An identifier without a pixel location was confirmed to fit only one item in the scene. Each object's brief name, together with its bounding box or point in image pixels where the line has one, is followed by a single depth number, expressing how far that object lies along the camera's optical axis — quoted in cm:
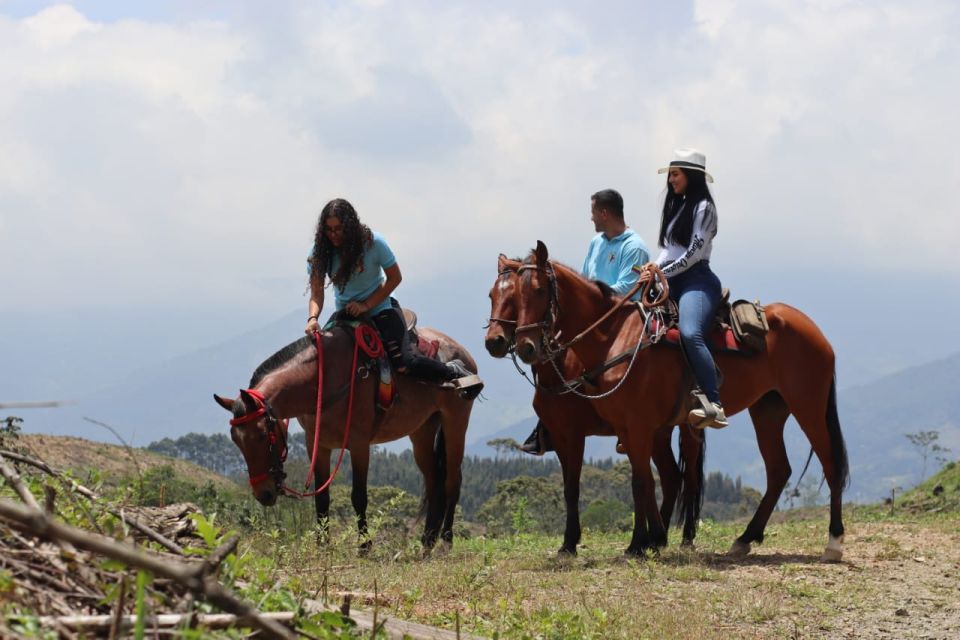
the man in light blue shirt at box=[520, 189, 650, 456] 1106
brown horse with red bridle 947
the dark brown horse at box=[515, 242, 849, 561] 987
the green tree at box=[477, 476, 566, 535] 2761
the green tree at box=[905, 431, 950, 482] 4686
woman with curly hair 1029
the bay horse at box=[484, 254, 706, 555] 968
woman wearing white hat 1009
